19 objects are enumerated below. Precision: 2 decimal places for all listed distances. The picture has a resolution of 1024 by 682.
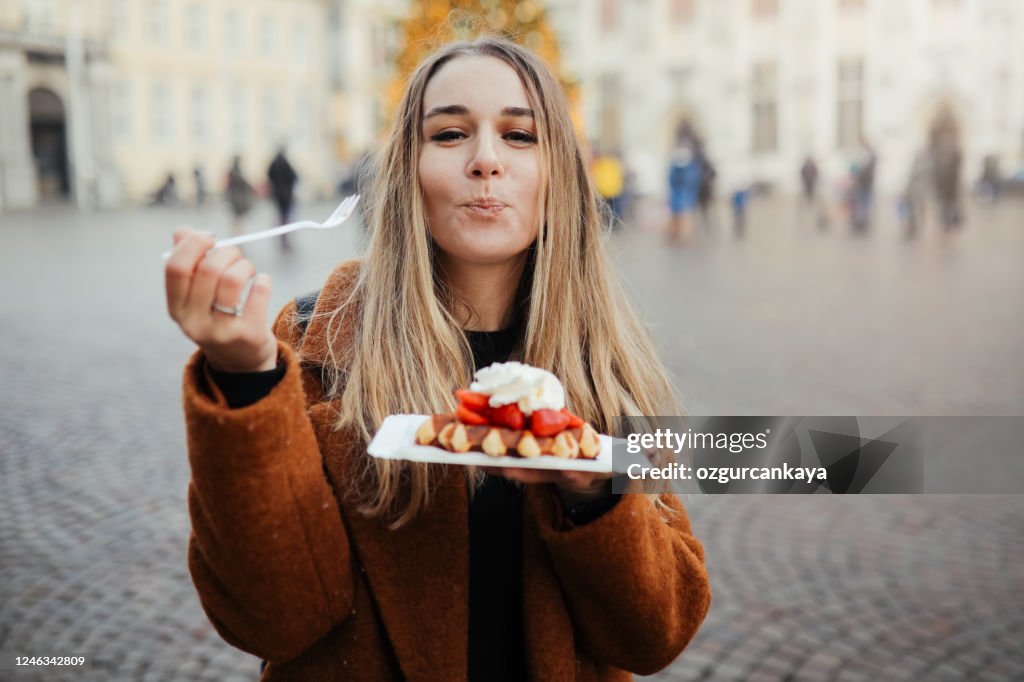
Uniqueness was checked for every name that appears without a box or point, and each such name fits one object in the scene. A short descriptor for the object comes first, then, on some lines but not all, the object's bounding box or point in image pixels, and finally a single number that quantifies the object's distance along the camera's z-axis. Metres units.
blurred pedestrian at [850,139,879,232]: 20.28
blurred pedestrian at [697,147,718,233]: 19.67
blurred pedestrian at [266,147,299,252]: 16.89
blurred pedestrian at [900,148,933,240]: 18.08
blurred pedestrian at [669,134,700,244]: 18.73
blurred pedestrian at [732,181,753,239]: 20.31
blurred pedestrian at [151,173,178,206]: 30.73
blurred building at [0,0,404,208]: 29.45
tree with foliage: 12.61
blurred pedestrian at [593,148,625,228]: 20.09
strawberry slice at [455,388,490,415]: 1.37
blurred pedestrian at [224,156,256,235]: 17.91
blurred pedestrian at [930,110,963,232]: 16.66
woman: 1.28
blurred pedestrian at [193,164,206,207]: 31.39
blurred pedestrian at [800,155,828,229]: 24.97
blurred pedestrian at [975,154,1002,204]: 28.19
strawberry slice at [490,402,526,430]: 1.35
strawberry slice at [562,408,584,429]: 1.35
